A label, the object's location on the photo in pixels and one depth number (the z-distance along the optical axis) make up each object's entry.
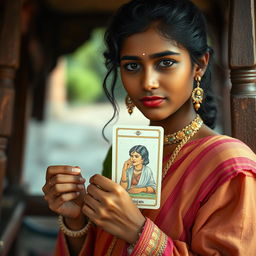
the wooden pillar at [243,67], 1.63
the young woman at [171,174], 1.29
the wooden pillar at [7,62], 1.96
